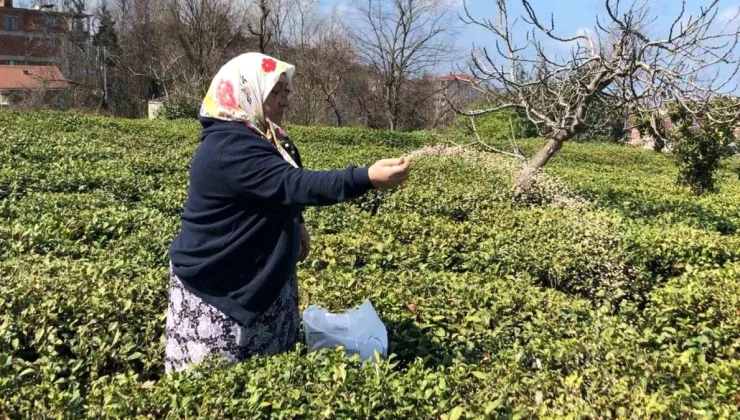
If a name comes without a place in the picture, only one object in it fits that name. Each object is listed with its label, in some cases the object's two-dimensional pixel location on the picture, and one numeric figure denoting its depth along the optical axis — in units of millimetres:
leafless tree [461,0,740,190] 5605
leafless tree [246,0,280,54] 22781
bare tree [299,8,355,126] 32906
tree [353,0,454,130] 33188
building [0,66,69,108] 37281
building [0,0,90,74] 42219
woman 2068
